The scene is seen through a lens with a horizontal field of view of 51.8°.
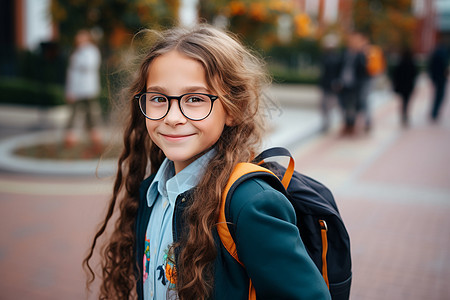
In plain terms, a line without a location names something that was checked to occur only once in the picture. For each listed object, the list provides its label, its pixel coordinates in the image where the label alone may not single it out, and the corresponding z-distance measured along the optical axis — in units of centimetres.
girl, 123
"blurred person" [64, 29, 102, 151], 812
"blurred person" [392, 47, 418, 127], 1174
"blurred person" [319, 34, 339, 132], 1002
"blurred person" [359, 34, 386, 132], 973
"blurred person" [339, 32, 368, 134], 977
